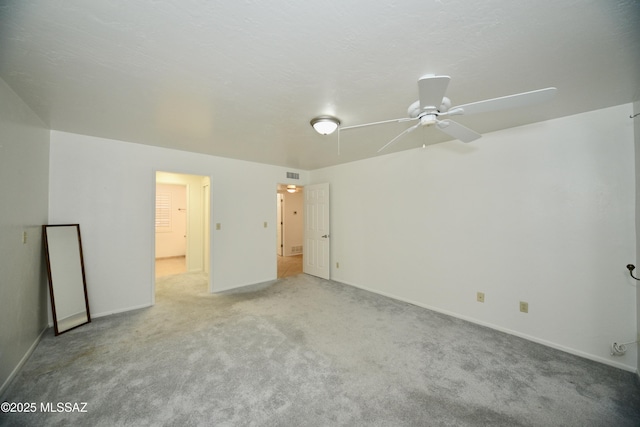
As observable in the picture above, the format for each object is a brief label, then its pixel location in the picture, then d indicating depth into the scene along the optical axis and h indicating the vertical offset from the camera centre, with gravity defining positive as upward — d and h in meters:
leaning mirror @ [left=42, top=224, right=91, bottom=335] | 2.61 -0.66
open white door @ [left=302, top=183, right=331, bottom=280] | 4.80 -0.26
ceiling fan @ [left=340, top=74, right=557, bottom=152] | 1.32 +0.76
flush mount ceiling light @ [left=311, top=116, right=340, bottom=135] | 2.32 +0.97
